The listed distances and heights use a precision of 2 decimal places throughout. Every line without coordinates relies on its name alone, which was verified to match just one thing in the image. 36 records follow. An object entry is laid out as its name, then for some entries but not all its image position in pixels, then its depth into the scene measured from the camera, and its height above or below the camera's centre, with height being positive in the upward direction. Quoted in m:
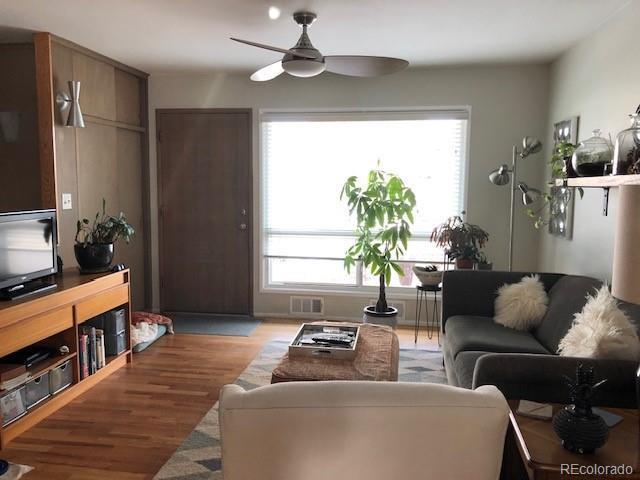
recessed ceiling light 3.15 +1.15
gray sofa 2.05 -0.71
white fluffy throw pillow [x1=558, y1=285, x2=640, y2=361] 2.16 -0.57
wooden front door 5.20 -0.12
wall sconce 3.87 +0.69
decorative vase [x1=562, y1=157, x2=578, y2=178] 3.07 +0.19
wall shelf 2.24 +0.10
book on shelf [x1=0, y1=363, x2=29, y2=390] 2.74 -0.96
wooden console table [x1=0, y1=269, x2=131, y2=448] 2.77 -0.74
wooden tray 2.84 -0.83
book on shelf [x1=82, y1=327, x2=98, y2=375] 3.50 -1.02
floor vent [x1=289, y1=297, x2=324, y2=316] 5.25 -1.07
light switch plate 4.03 -0.04
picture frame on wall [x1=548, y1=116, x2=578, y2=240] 3.89 +0.01
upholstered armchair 1.29 -0.57
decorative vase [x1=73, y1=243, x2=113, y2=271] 3.70 -0.41
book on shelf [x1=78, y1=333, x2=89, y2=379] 3.41 -1.03
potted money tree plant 4.49 -0.17
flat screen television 2.96 -0.33
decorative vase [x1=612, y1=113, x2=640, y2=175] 2.30 +0.22
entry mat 4.81 -1.21
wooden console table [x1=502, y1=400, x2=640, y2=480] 1.49 -0.75
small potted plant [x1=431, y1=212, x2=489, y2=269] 4.33 -0.35
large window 4.93 +0.22
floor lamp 4.00 +0.18
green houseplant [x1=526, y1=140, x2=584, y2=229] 3.15 +0.25
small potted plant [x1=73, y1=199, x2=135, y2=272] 3.71 -0.34
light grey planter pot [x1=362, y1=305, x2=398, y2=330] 4.52 -1.02
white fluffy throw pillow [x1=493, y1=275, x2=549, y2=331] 3.30 -0.66
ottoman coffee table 2.60 -0.87
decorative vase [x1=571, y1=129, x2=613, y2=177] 2.76 +0.24
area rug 2.49 -1.27
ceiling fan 2.97 +0.79
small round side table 5.00 -1.06
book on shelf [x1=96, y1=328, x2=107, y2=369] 3.59 -1.04
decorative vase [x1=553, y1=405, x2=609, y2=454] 1.52 -0.67
